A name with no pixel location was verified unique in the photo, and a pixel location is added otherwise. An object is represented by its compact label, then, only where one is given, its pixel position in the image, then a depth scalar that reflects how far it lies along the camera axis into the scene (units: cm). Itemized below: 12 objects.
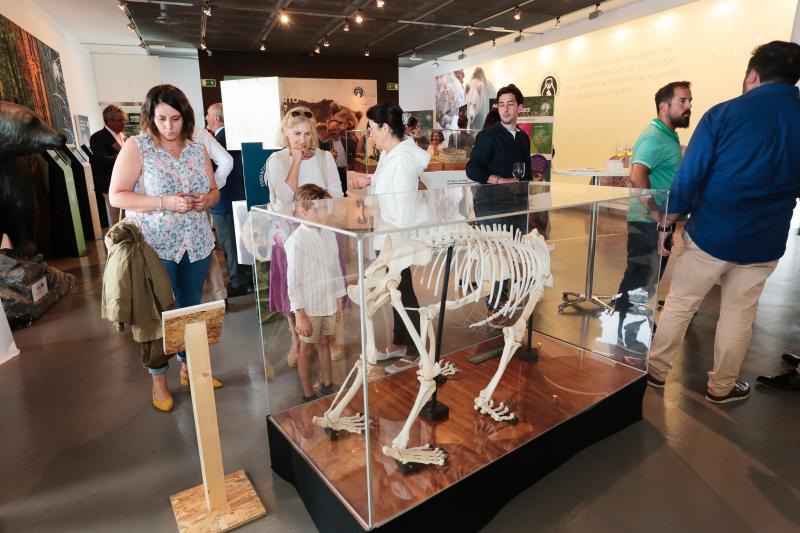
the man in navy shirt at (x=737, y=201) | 250
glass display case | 178
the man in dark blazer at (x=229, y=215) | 483
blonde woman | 328
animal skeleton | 192
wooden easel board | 181
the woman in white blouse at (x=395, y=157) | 279
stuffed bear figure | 453
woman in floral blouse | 254
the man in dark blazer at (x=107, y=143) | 648
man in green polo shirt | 291
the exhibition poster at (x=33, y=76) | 554
